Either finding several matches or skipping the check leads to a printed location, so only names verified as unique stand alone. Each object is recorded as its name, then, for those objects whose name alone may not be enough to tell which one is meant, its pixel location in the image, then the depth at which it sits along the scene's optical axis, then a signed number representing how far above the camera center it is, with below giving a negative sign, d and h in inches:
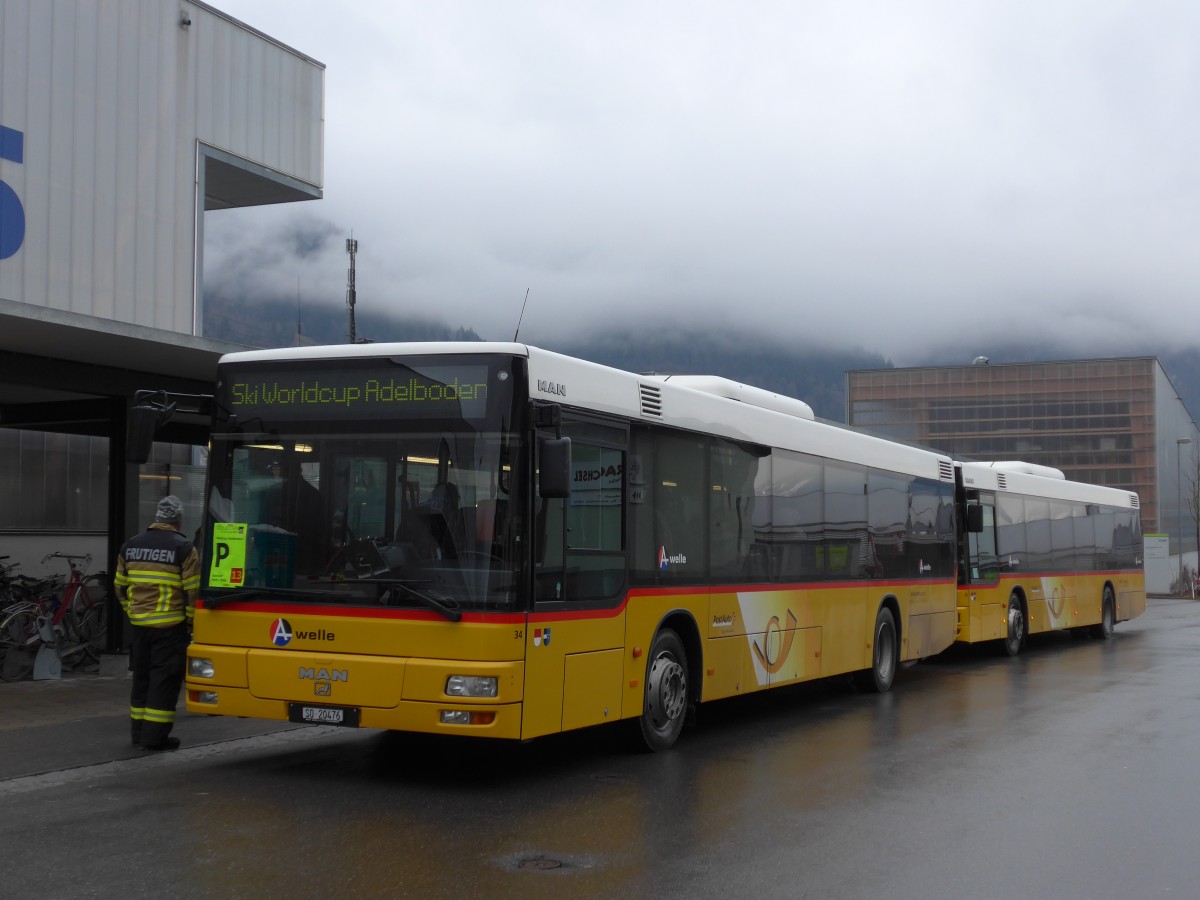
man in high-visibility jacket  377.7 -22.7
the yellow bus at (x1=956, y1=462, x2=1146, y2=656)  777.6 -14.8
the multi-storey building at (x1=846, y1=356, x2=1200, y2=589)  3683.6 +353.8
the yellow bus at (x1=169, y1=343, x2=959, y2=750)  323.9 -3.3
